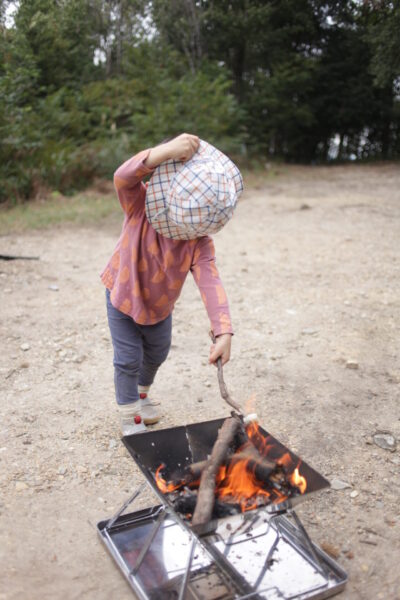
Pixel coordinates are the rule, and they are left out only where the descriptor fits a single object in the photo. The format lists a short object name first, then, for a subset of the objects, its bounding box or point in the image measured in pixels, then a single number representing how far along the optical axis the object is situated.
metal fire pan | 1.97
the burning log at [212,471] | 1.73
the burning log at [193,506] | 1.78
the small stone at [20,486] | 2.61
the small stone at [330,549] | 2.27
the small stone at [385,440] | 3.04
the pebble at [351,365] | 3.95
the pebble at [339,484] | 2.71
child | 2.09
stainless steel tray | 2.03
